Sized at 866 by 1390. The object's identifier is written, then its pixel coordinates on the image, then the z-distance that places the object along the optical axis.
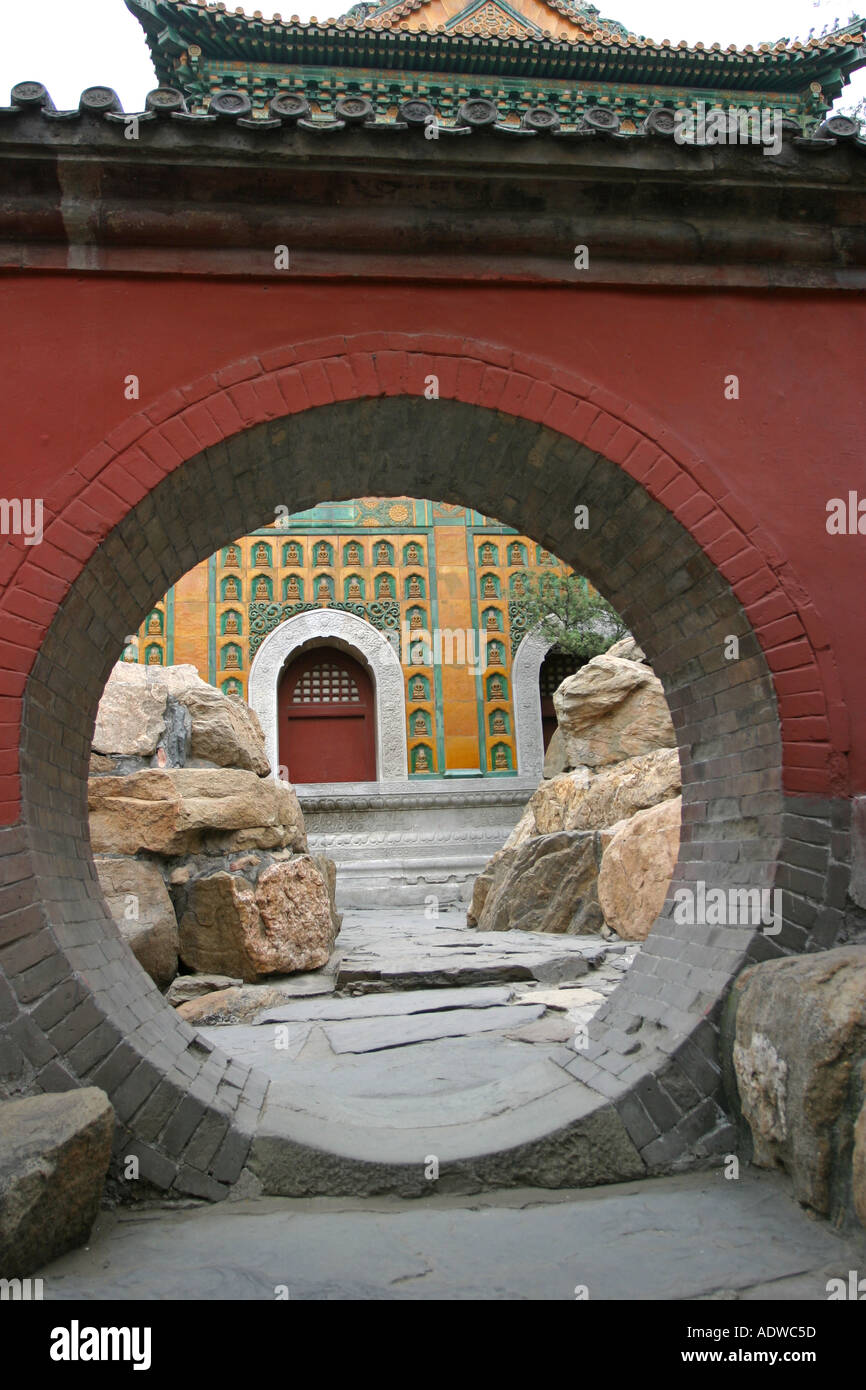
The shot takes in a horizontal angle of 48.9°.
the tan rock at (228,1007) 5.50
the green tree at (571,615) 16.64
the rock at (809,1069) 2.62
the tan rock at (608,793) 8.34
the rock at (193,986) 5.78
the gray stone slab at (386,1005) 5.48
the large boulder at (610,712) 9.78
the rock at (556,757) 11.37
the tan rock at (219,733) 7.01
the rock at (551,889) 8.06
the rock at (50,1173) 2.42
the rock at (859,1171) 2.30
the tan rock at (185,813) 6.13
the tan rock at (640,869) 6.80
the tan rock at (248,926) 6.16
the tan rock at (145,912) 5.72
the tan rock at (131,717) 6.52
